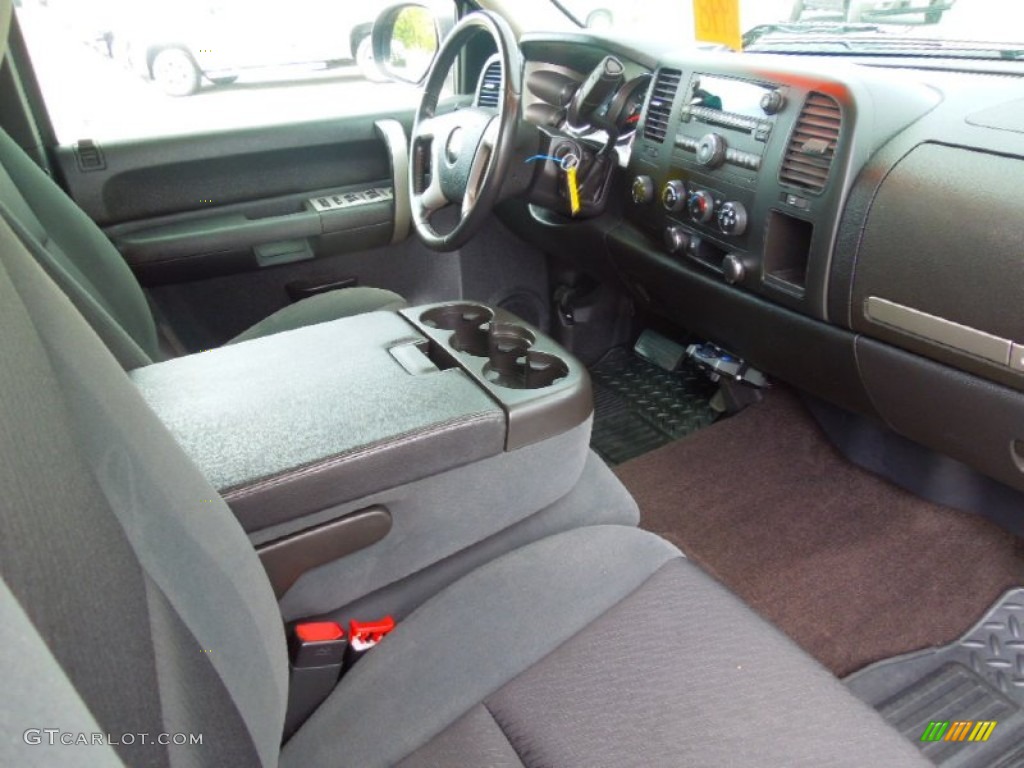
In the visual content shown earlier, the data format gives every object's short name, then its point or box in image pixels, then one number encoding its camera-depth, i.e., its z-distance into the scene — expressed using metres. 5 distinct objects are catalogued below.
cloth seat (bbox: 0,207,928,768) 0.39
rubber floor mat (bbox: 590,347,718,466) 1.98
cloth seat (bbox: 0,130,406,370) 1.16
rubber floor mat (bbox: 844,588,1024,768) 1.23
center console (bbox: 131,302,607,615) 0.82
